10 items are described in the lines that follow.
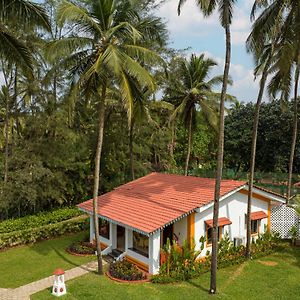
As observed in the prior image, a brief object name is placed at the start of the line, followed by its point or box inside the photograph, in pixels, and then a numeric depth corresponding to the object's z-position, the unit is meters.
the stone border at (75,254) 16.98
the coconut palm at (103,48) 12.70
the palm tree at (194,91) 24.05
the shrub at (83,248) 17.25
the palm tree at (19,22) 11.23
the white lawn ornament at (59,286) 12.59
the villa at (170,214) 14.84
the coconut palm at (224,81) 12.41
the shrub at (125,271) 14.02
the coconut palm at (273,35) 14.64
